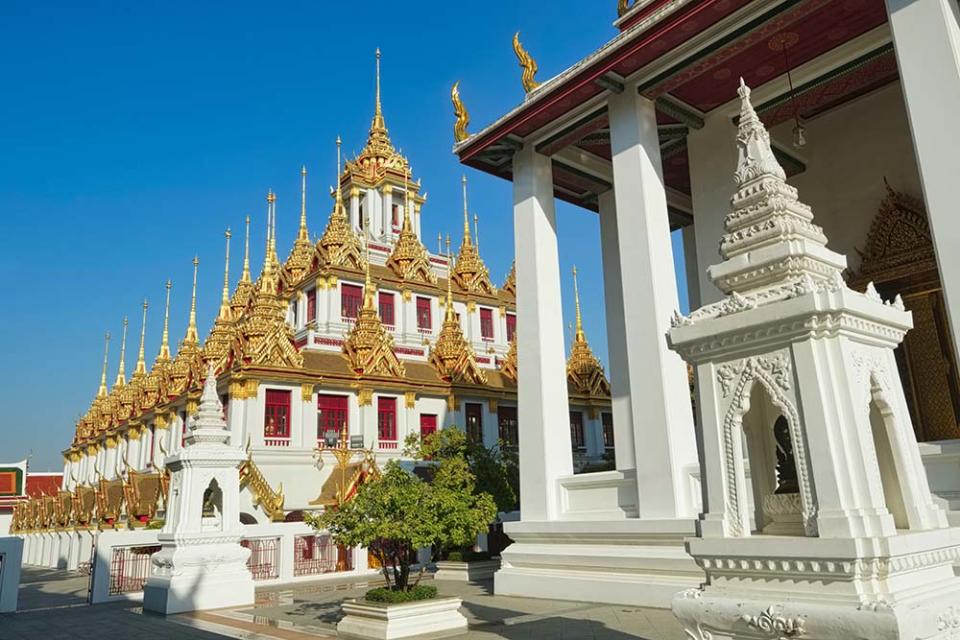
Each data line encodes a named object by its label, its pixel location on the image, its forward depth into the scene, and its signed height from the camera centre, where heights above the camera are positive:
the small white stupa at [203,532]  11.69 -0.35
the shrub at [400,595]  8.55 -1.06
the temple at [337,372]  21.11 +4.44
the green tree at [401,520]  8.79 -0.21
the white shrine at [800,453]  3.90 +0.19
